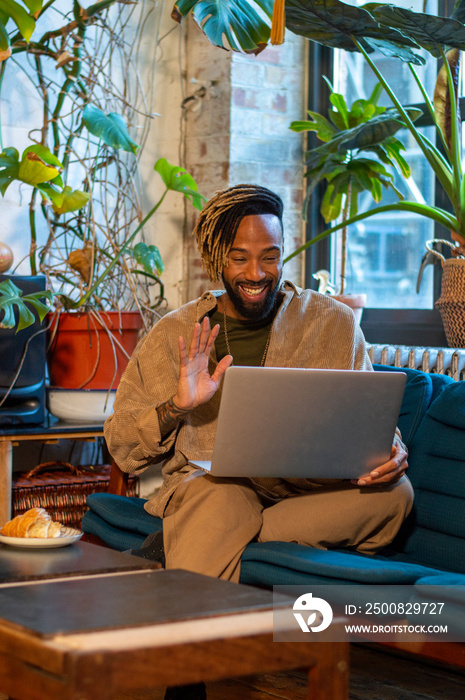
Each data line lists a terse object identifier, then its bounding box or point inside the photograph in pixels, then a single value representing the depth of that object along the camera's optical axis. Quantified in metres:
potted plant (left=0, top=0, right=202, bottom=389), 2.64
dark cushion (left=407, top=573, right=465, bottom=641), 1.49
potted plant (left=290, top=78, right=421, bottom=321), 2.74
